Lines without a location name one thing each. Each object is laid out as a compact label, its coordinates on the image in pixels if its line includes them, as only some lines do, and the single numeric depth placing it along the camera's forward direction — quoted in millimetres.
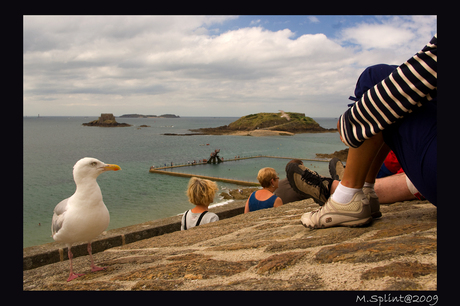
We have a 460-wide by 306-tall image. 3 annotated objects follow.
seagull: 2281
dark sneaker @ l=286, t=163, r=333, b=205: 2875
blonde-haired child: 3895
